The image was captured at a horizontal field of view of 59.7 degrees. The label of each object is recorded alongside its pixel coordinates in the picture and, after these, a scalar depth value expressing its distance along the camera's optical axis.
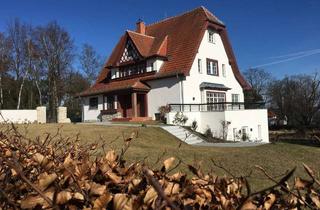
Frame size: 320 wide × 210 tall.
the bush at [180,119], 19.99
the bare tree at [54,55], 36.40
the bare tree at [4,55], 35.19
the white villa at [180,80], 21.07
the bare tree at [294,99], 39.63
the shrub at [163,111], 20.93
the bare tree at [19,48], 36.20
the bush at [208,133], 19.74
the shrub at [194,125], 20.10
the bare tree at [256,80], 57.37
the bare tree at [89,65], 43.92
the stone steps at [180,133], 16.01
